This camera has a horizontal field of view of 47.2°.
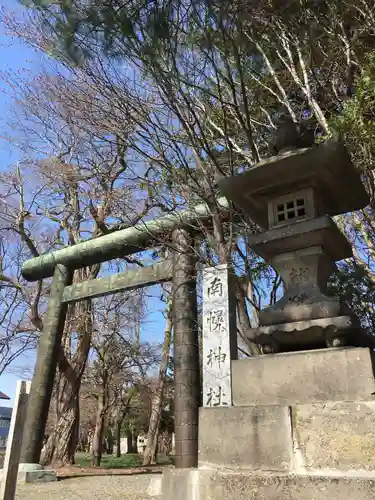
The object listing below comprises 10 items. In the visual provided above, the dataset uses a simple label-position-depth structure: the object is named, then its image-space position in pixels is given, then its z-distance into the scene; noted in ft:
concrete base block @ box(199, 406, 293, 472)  9.36
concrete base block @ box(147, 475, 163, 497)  20.05
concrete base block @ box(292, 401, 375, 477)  8.63
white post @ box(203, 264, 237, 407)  19.99
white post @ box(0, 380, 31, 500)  14.15
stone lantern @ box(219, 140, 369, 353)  10.52
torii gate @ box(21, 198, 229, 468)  22.63
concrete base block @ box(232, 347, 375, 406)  9.28
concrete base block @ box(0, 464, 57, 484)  24.68
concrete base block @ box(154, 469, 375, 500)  8.22
